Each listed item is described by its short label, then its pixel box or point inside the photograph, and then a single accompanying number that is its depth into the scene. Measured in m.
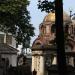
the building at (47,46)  34.17
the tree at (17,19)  19.17
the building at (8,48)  38.43
